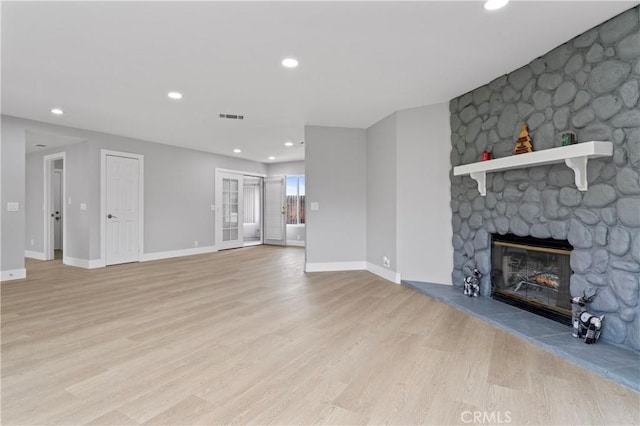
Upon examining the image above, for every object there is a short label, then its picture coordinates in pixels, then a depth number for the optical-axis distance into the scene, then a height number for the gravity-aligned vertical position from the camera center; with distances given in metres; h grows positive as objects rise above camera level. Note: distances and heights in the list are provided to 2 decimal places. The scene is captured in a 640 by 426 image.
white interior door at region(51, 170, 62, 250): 8.09 +0.08
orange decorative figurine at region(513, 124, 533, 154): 3.16 +0.67
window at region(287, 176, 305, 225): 9.66 +0.27
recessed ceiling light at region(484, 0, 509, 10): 2.28 +1.46
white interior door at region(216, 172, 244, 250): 8.48 +0.00
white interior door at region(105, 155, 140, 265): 6.22 +0.03
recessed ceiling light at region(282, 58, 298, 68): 3.17 +1.46
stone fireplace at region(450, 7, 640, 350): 2.39 +0.37
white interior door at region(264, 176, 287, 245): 9.68 +0.00
